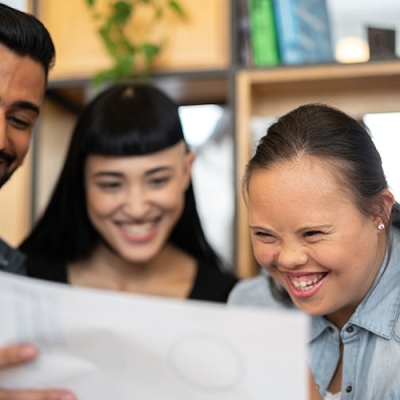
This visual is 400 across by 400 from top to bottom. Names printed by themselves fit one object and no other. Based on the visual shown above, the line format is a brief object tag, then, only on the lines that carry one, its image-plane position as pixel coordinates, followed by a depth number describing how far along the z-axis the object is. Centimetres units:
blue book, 195
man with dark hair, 118
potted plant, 201
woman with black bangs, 163
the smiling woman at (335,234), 101
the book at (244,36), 198
